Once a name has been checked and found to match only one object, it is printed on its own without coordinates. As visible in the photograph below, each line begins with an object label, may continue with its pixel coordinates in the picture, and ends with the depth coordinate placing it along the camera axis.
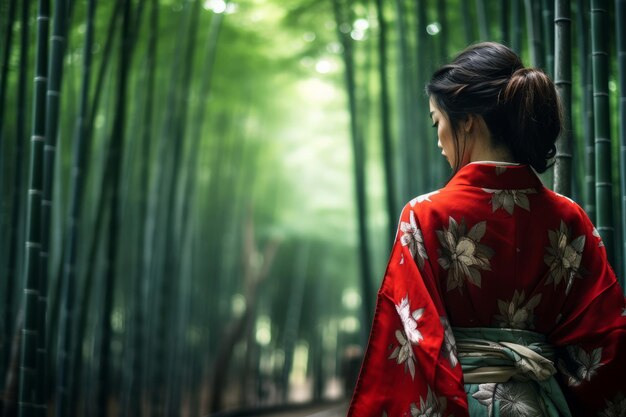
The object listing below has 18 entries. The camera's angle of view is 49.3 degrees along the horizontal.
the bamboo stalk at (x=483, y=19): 2.74
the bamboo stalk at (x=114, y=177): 3.10
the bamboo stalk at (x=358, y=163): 4.75
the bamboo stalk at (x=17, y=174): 3.17
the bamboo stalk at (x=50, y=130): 2.12
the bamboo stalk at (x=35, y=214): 1.99
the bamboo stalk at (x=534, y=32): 2.00
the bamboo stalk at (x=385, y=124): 4.10
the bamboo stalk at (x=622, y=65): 1.77
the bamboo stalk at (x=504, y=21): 2.34
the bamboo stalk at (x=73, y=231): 2.96
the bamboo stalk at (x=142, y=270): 4.57
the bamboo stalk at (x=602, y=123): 1.70
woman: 1.21
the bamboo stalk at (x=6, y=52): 2.95
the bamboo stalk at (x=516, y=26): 2.38
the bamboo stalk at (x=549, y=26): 2.00
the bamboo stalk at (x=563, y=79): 1.66
